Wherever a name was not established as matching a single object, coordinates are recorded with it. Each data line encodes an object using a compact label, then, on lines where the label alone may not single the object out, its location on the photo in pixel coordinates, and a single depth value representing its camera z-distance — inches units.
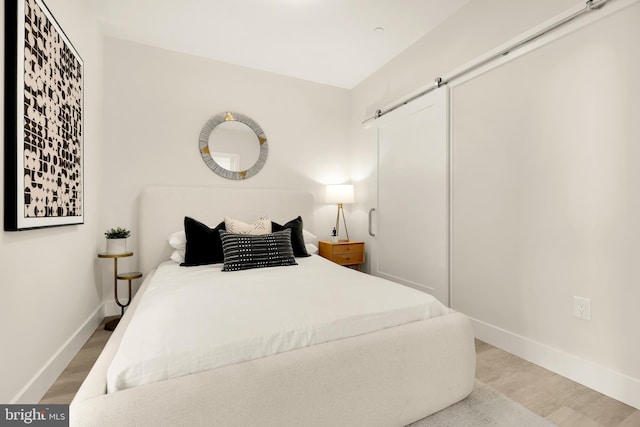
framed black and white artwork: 49.4
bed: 35.7
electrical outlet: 66.0
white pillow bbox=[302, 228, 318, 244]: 121.5
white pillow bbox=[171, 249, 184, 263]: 102.1
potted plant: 99.0
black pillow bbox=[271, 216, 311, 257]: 109.0
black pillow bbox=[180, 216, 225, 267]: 96.8
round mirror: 124.3
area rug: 53.3
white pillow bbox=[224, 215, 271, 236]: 106.0
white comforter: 39.8
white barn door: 101.8
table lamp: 139.8
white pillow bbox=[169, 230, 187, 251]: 103.8
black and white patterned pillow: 88.9
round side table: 97.8
